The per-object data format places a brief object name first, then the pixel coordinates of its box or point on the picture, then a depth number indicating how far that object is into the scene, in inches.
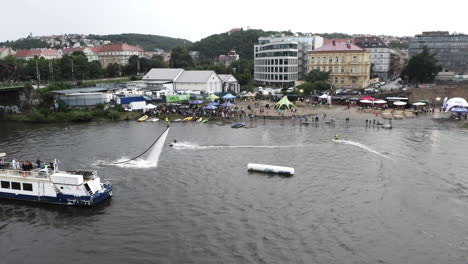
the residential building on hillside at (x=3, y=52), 7585.6
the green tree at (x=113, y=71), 5281.5
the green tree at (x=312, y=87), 3754.9
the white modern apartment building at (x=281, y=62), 4763.8
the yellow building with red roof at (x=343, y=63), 4163.4
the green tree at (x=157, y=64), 5722.9
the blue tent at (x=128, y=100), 3272.6
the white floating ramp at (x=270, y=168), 1595.1
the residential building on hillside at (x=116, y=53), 7406.5
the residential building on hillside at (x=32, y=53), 6973.4
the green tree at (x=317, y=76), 4055.1
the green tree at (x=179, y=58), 6146.7
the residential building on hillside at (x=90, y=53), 7662.4
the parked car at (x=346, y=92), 3774.1
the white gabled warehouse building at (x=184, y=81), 3880.4
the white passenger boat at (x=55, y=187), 1309.1
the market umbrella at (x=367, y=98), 3135.6
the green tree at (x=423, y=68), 4109.3
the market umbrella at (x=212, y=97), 3385.8
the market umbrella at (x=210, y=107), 3026.6
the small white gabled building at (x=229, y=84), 4175.7
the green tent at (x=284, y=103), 3048.7
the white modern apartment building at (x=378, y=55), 5738.2
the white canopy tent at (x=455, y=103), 2787.9
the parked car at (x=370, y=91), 3678.6
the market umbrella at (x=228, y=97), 3379.9
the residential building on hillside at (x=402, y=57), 6838.6
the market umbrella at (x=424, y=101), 3238.2
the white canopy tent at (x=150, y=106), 3089.1
